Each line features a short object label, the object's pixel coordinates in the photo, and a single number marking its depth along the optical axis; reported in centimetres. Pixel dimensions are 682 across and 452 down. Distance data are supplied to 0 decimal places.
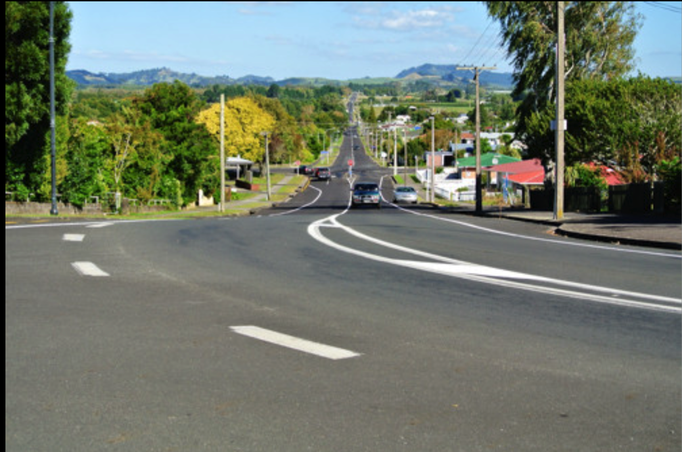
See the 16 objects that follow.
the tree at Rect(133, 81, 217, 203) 6238
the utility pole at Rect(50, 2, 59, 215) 3081
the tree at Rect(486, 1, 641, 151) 4797
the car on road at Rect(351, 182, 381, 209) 5216
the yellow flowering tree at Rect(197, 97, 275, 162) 8925
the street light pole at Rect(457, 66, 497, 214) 4649
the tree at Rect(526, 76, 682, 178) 4003
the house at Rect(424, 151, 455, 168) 15434
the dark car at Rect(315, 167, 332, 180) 11418
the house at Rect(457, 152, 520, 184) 8533
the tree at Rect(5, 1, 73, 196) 3359
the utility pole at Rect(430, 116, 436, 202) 6606
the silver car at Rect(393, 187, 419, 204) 6900
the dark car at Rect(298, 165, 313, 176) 12272
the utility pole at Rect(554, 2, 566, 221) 2969
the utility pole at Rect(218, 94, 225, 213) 5046
